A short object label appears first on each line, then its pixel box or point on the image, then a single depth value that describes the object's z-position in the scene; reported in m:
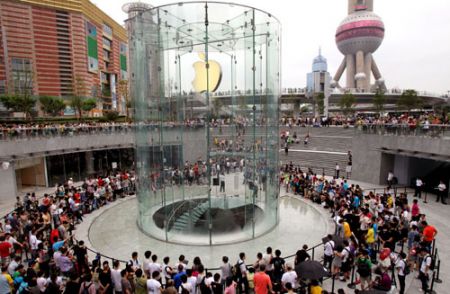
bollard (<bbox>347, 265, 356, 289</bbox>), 9.26
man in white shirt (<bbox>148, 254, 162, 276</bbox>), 8.49
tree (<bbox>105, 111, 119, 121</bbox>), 44.72
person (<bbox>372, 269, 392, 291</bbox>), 7.70
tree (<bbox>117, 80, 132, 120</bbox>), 56.35
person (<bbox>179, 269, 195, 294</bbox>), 7.40
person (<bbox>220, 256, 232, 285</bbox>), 8.52
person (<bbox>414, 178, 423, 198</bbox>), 19.16
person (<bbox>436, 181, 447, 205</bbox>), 18.05
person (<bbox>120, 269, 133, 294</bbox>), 7.81
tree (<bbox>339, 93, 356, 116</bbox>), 62.61
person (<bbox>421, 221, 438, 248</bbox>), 10.30
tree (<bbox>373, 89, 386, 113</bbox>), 58.31
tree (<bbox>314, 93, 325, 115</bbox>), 67.75
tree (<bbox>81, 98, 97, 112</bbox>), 53.97
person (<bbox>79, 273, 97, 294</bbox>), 7.30
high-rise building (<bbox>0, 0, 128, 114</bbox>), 62.53
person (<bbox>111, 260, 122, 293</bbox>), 8.13
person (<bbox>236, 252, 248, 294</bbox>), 8.48
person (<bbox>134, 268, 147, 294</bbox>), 7.54
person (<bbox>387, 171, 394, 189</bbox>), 22.12
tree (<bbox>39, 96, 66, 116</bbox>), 50.66
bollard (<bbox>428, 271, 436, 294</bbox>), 8.71
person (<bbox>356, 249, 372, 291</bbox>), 8.41
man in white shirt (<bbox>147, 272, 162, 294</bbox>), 7.37
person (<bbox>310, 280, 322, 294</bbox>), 7.14
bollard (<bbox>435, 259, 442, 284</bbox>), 9.47
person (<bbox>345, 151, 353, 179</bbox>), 25.84
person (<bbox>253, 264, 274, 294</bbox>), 7.54
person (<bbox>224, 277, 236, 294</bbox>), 7.43
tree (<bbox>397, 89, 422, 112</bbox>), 58.34
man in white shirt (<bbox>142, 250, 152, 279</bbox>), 8.58
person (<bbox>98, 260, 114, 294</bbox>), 7.70
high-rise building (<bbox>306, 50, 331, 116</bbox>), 70.04
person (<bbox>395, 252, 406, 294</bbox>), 8.62
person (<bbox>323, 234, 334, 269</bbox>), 9.77
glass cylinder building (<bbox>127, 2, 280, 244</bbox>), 13.50
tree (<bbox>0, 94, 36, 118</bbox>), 39.62
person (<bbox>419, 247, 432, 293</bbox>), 8.69
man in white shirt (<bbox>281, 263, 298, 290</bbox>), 7.80
